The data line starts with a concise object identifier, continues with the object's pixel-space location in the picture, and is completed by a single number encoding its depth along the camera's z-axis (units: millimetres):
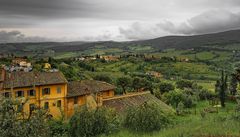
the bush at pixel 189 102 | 67062
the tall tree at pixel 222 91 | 69688
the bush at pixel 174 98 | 66625
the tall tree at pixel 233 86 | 82769
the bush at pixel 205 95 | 82250
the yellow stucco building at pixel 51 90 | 44062
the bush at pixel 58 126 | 26188
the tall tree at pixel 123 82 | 77688
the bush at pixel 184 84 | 94938
